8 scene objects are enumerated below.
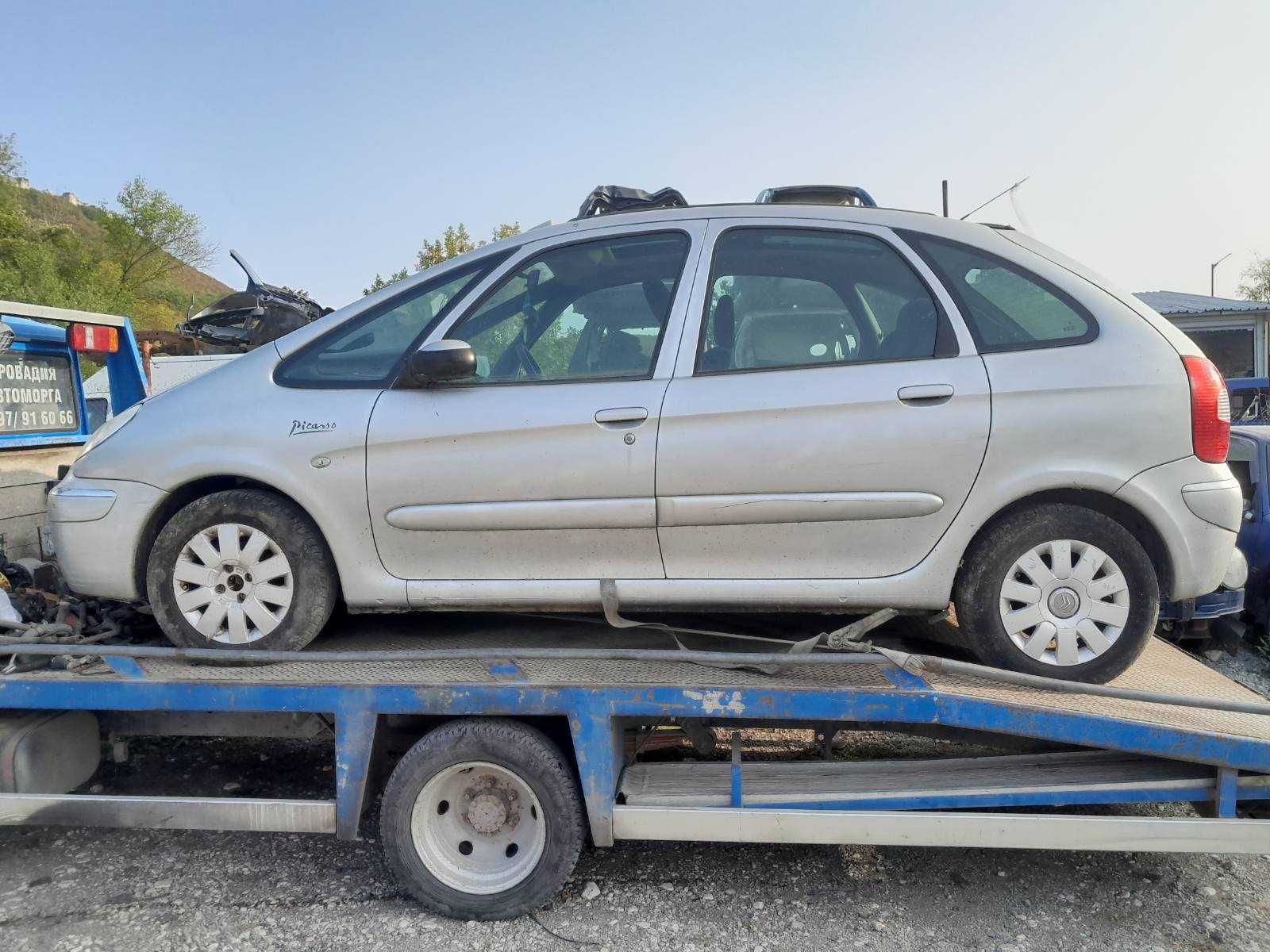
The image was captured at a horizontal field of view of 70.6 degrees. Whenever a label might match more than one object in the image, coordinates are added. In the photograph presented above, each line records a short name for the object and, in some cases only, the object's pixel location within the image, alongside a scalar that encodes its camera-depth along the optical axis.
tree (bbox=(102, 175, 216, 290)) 48.94
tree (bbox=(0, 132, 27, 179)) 41.75
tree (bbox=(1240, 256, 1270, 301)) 47.91
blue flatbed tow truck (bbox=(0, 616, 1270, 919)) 2.72
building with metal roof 18.48
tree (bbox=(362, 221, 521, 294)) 24.56
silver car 2.88
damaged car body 4.24
